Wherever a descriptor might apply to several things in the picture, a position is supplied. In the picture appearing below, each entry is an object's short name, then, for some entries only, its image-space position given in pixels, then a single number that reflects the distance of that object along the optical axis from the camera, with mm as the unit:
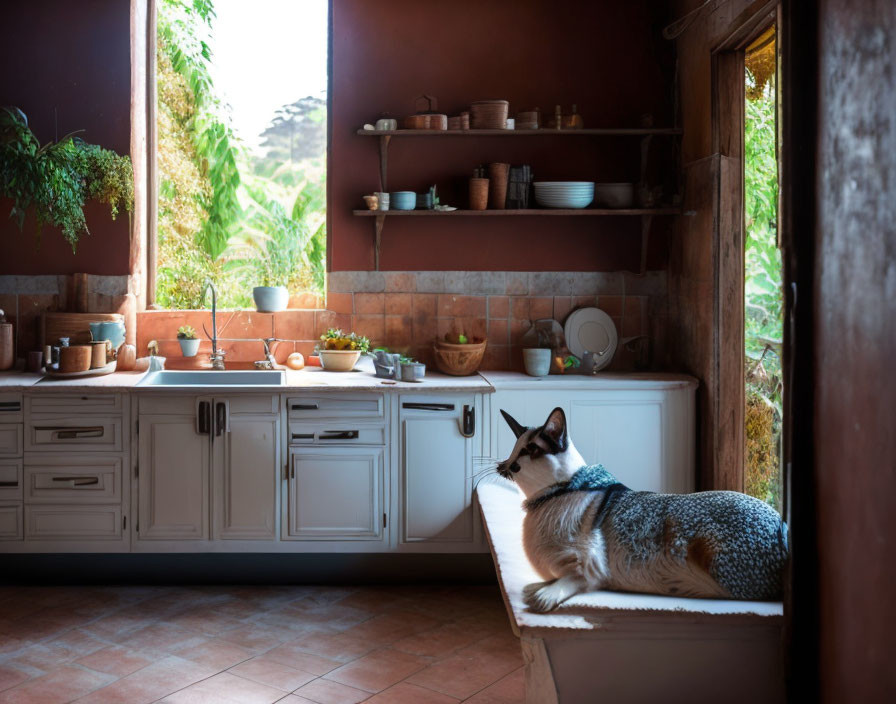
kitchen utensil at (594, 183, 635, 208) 5184
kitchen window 5520
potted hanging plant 4789
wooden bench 2619
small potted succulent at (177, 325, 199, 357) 5227
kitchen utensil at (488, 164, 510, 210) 5160
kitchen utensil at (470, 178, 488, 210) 5129
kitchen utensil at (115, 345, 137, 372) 5184
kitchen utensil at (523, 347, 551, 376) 4957
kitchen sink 5113
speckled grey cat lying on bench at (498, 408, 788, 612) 2680
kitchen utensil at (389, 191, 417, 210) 5137
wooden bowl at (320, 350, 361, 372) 5090
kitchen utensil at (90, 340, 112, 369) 4926
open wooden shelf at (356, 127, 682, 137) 5078
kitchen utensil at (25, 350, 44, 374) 5043
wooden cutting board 5164
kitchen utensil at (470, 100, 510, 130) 5137
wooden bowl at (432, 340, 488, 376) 5035
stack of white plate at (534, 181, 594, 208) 5086
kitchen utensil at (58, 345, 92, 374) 4809
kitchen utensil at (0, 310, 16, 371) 5066
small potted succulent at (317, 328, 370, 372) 5098
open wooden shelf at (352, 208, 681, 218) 5086
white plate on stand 5359
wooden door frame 4559
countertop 4641
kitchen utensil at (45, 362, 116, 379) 4824
